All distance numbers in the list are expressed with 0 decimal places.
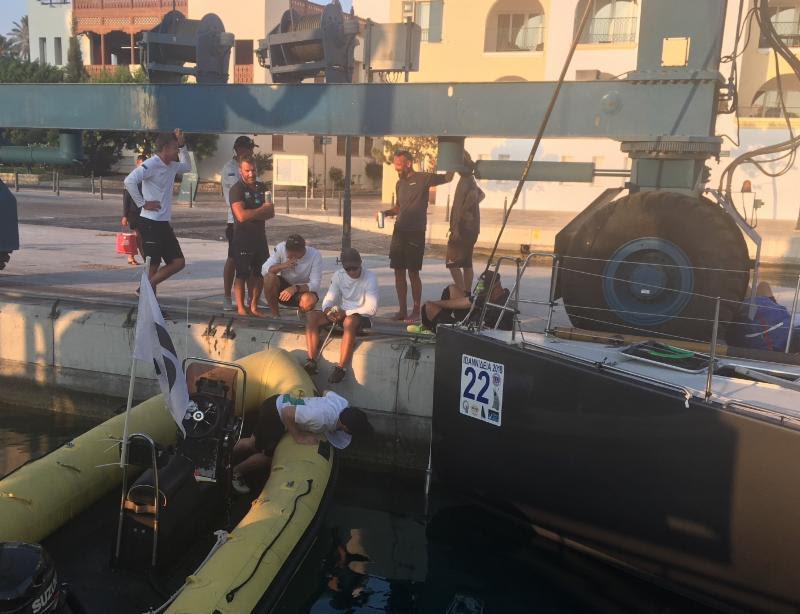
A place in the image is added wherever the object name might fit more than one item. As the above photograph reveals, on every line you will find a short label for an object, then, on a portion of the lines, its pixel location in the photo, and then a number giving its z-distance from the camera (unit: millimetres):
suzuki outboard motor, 3078
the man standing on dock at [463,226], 7562
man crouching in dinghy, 5707
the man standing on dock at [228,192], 7580
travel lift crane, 6016
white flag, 4391
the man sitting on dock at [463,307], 6141
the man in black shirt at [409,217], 7598
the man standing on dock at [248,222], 7441
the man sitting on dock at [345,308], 6676
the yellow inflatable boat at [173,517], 4223
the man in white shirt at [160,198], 7219
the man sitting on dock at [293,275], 7141
